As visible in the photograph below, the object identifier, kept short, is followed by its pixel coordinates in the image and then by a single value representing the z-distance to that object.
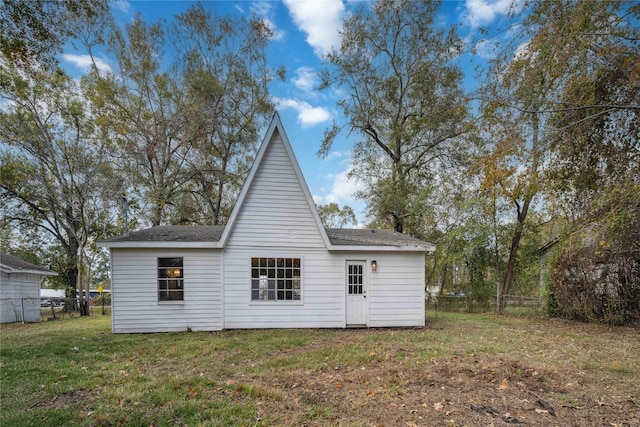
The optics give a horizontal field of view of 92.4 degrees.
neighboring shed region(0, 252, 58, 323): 12.38
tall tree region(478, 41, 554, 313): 6.77
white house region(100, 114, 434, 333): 8.24
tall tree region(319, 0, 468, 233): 16.16
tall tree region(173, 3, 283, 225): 17.58
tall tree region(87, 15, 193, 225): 16.08
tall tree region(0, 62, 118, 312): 13.91
